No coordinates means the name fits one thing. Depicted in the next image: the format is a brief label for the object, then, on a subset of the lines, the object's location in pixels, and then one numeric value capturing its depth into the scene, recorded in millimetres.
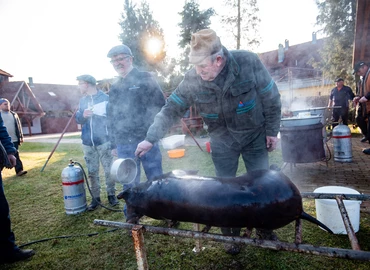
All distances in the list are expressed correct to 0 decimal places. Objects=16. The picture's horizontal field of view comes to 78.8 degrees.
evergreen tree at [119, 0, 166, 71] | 22828
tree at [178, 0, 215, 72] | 19719
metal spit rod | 1144
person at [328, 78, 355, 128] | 8752
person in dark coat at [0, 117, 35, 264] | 2639
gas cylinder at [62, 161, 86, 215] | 3885
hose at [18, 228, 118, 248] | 3144
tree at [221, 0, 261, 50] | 15000
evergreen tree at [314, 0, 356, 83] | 15406
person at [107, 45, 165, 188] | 3174
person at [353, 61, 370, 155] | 5348
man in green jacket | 2076
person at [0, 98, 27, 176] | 6418
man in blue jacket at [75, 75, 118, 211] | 3957
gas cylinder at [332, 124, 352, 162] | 5422
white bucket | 2496
